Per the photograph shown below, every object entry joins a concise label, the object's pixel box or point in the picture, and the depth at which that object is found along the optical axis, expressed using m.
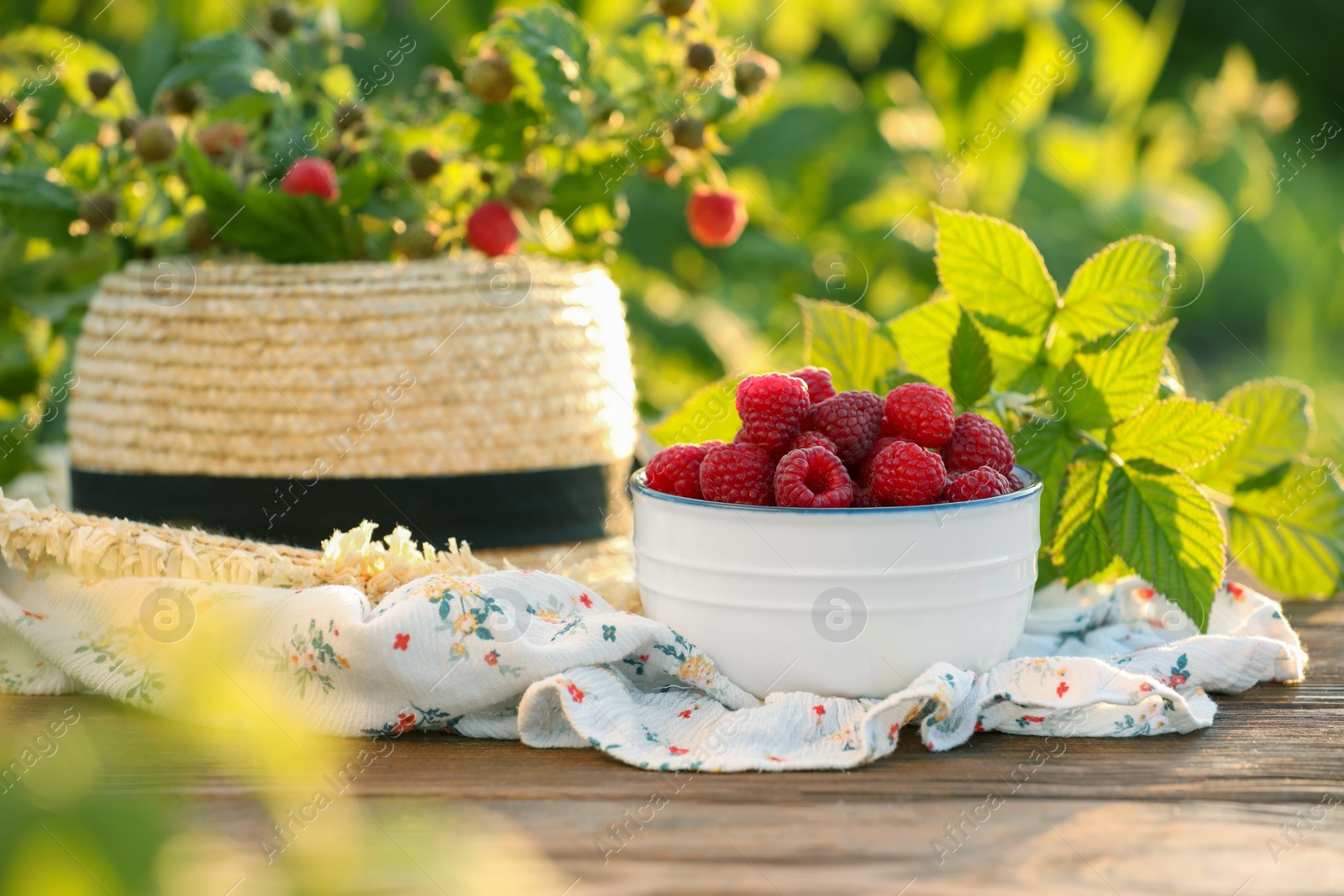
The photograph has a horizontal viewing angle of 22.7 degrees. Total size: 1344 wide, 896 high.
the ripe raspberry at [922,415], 1.03
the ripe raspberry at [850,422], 1.04
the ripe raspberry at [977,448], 1.04
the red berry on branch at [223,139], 1.19
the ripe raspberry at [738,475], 1.02
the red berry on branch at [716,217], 1.22
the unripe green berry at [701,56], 1.17
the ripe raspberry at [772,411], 1.03
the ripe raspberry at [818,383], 1.06
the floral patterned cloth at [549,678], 1.00
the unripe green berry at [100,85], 1.21
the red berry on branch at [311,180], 1.16
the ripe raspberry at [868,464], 1.03
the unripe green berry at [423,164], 1.18
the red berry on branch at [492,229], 1.20
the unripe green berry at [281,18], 1.22
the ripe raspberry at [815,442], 1.03
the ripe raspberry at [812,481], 1.01
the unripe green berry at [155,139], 1.17
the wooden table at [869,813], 0.92
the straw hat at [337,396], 1.16
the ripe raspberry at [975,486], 1.02
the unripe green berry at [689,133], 1.19
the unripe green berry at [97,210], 1.19
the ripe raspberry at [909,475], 1.01
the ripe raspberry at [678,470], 1.04
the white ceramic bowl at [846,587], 1.00
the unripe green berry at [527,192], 1.20
